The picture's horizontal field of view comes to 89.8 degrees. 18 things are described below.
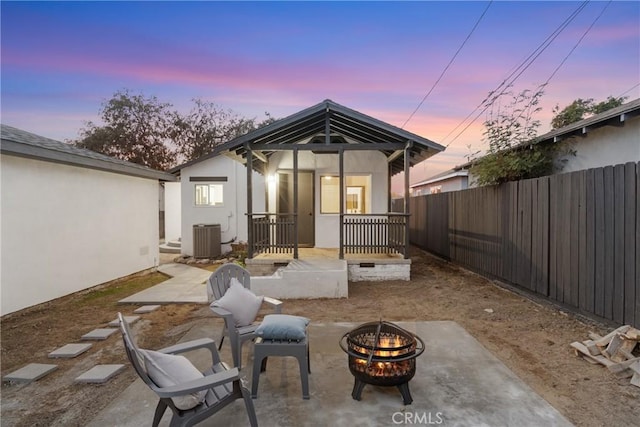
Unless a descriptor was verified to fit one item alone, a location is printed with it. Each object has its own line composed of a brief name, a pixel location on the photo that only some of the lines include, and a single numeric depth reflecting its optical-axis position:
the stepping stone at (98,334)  4.16
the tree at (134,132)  19.31
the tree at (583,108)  10.01
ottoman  2.62
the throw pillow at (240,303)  3.30
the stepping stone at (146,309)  5.32
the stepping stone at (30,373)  3.10
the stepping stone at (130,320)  4.67
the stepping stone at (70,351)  3.64
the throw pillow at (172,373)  1.93
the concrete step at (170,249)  12.47
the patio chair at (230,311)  3.13
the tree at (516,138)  6.69
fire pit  2.40
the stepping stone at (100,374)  3.05
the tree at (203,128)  21.22
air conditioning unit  10.88
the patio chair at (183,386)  1.87
